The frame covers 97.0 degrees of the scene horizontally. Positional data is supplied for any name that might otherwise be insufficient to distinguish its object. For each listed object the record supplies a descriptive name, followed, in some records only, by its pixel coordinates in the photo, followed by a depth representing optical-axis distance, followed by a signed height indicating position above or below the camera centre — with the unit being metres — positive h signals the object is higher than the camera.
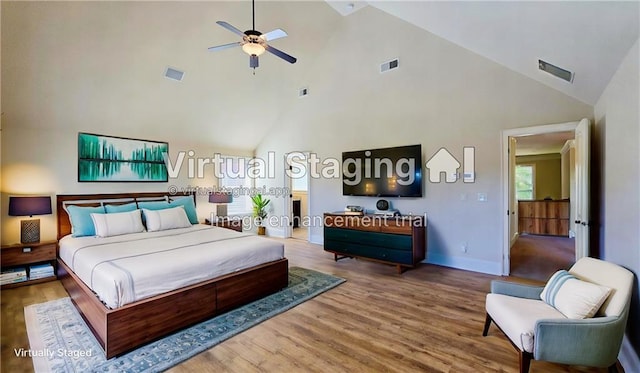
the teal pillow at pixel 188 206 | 5.23 -0.37
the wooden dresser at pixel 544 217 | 7.61 -0.87
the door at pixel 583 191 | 3.14 -0.06
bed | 2.33 -1.07
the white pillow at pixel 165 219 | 4.46 -0.53
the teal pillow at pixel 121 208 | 4.46 -0.35
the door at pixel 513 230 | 5.73 -1.10
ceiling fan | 2.99 +1.58
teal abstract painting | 4.77 +0.49
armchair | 1.78 -0.96
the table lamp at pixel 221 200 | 6.06 -0.30
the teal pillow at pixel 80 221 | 4.09 -0.51
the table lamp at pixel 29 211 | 3.86 -0.34
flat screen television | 4.80 +0.26
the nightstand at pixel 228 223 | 6.04 -0.79
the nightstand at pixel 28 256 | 3.80 -0.97
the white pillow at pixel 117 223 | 4.05 -0.55
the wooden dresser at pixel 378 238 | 4.34 -0.86
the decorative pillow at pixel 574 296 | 1.93 -0.81
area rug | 2.20 -1.37
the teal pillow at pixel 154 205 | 4.81 -0.33
